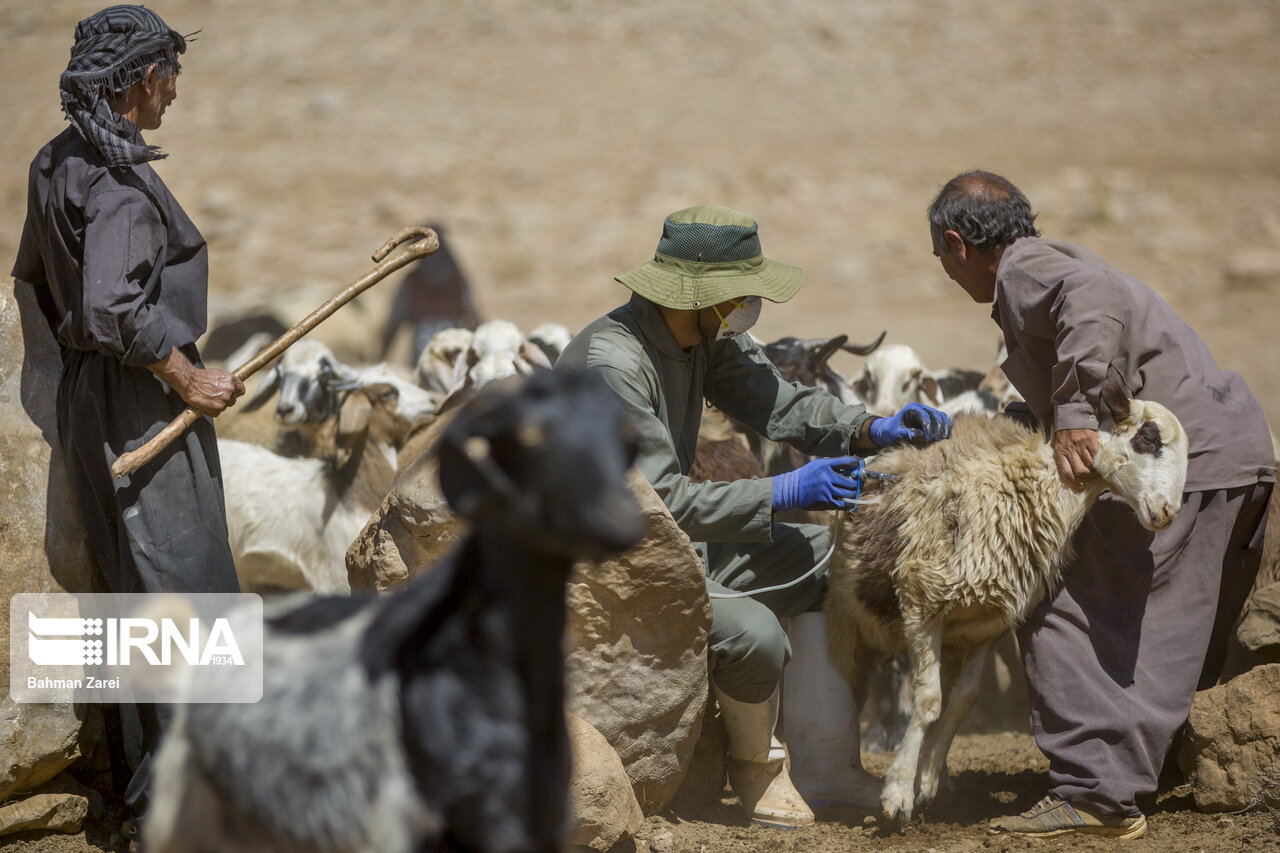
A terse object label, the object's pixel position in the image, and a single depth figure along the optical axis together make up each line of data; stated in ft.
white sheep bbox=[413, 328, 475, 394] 56.59
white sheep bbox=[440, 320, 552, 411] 50.11
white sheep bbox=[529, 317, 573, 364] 55.98
